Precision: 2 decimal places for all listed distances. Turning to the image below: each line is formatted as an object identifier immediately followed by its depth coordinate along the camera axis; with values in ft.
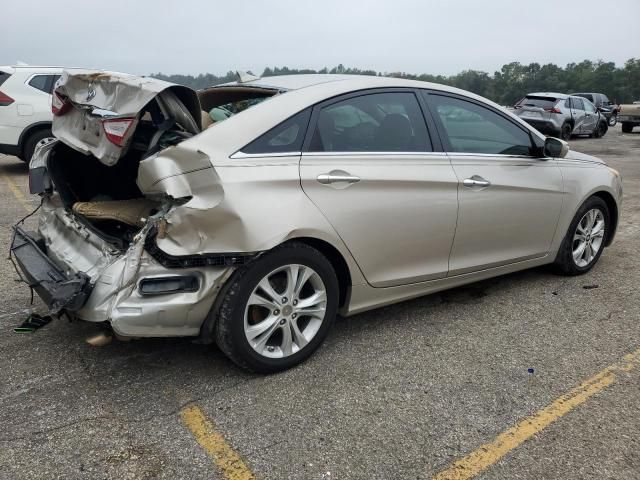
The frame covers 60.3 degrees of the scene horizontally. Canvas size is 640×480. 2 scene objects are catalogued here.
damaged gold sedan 8.54
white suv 27.55
